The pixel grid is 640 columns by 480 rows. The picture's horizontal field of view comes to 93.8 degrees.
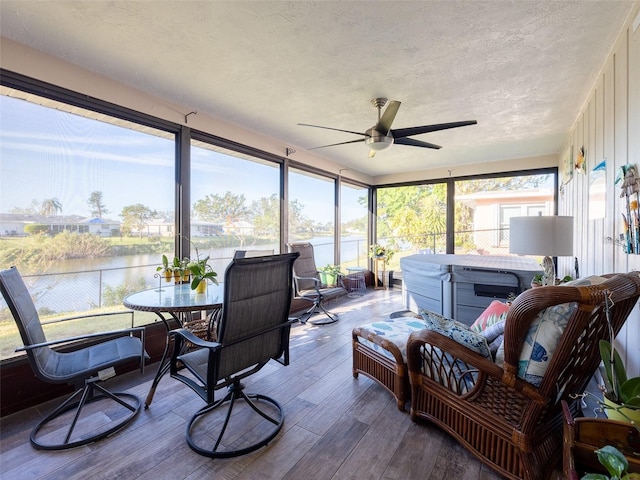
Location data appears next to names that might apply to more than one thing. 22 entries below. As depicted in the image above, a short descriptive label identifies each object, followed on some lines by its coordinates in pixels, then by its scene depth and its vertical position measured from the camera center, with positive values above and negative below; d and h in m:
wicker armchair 1.19 -0.74
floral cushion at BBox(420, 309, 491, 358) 1.55 -0.52
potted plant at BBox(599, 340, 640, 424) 1.05 -0.56
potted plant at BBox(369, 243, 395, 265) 6.38 -0.33
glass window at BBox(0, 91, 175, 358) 2.17 +0.27
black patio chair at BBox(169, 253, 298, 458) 1.56 -0.65
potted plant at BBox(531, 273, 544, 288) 2.64 -0.39
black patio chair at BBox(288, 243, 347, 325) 4.09 -0.67
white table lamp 2.24 +0.02
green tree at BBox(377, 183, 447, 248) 6.11 +0.54
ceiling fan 2.69 +1.02
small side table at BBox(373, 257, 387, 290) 6.43 -0.75
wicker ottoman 2.05 -0.87
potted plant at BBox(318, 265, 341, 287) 4.67 -0.61
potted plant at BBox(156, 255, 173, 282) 2.70 -0.29
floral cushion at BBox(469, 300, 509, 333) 2.06 -0.56
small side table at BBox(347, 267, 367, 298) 5.88 -0.91
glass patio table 1.88 -0.43
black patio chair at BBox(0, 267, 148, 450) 1.61 -0.76
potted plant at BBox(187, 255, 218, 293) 2.29 -0.30
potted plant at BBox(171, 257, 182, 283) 2.71 -0.29
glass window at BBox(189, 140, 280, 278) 3.40 +0.45
